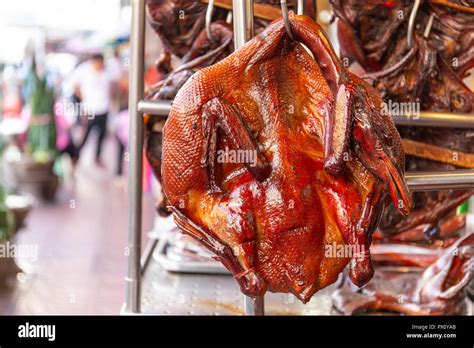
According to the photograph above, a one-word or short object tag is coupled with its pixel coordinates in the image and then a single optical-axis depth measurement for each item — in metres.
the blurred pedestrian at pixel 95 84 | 6.59
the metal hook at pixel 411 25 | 1.52
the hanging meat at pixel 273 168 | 1.07
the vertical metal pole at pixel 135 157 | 1.53
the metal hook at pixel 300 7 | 1.22
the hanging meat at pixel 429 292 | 1.75
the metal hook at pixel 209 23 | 1.56
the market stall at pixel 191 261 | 1.29
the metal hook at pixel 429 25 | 1.73
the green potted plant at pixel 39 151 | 6.04
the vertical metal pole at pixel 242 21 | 1.26
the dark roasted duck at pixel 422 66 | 1.72
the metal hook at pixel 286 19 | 1.05
